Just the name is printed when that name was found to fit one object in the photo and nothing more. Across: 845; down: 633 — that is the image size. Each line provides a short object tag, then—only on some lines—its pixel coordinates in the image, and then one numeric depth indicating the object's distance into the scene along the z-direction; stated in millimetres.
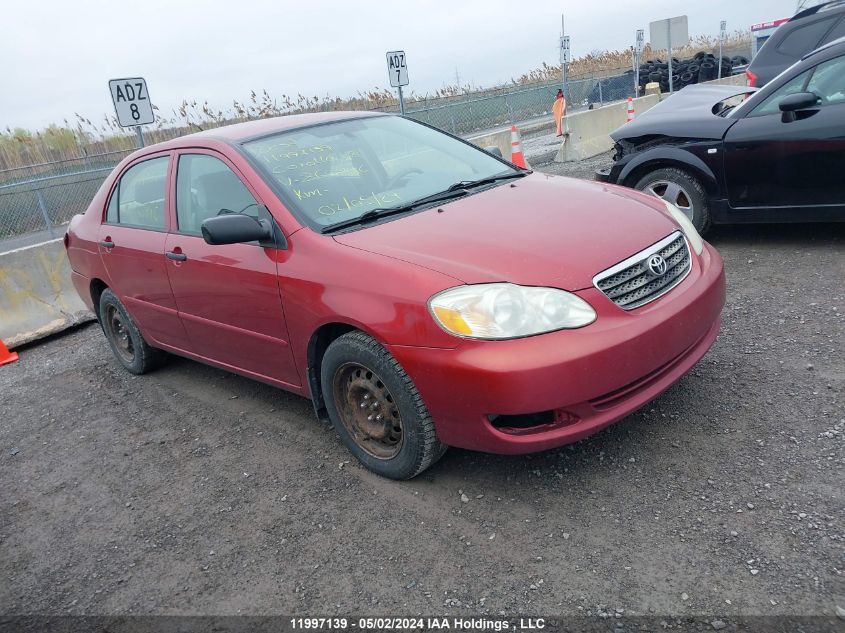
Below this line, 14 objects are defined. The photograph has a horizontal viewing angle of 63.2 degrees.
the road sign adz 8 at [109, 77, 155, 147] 9961
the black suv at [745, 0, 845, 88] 9094
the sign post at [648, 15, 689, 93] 19578
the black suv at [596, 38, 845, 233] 5125
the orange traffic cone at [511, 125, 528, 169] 10062
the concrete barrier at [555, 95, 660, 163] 13508
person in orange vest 21066
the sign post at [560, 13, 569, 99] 24969
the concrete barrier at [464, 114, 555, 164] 12875
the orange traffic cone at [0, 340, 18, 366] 6250
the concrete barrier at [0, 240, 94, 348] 6496
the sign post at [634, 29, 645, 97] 25548
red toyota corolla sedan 2740
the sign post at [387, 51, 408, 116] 14234
